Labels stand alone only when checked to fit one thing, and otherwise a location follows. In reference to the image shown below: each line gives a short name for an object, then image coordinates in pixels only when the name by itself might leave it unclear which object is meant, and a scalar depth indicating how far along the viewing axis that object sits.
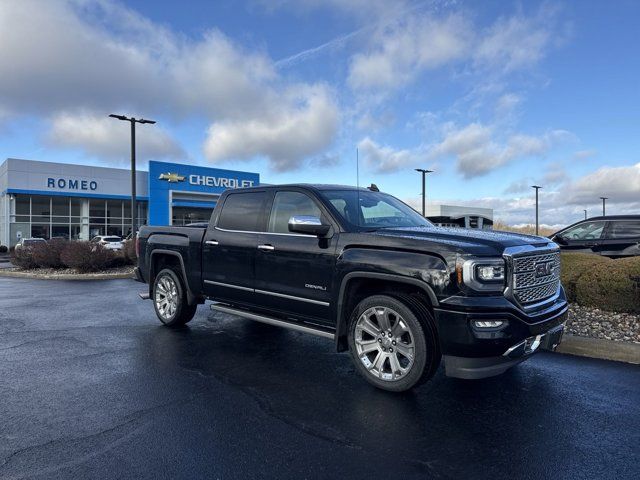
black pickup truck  3.92
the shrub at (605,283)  6.81
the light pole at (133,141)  19.48
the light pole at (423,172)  37.06
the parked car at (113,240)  26.03
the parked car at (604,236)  10.95
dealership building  35.62
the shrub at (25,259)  17.59
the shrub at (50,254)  16.94
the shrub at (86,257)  15.81
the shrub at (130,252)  16.76
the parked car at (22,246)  18.41
